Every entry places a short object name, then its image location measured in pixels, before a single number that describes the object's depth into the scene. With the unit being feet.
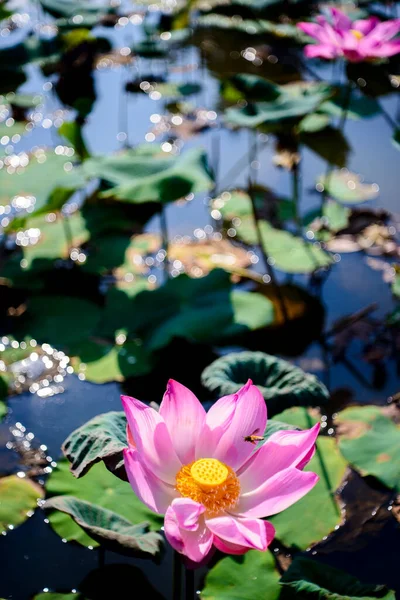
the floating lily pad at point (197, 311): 5.67
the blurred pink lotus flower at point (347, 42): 6.23
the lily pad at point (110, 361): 5.67
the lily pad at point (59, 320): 5.95
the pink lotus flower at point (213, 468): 3.86
